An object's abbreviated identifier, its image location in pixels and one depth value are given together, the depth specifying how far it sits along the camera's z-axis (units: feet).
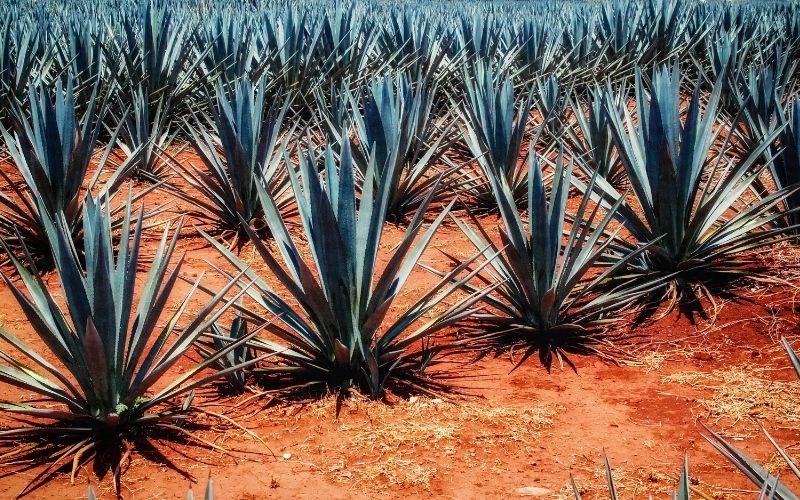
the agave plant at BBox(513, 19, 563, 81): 24.43
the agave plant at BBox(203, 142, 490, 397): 9.28
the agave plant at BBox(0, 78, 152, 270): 13.60
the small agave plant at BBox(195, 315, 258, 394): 9.47
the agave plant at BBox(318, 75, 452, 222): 15.55
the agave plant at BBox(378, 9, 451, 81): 23.97
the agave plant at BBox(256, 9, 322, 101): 22.44
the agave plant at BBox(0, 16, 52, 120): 19.45
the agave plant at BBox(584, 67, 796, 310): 11.96
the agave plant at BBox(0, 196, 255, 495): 7.99
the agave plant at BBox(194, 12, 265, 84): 22.08
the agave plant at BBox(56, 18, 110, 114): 20.99
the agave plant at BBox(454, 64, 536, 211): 16.38
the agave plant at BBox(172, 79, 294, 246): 14.98
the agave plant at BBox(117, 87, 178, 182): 18.10
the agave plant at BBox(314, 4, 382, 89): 23.00
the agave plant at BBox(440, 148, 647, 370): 10.74
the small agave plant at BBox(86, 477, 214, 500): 4.35
